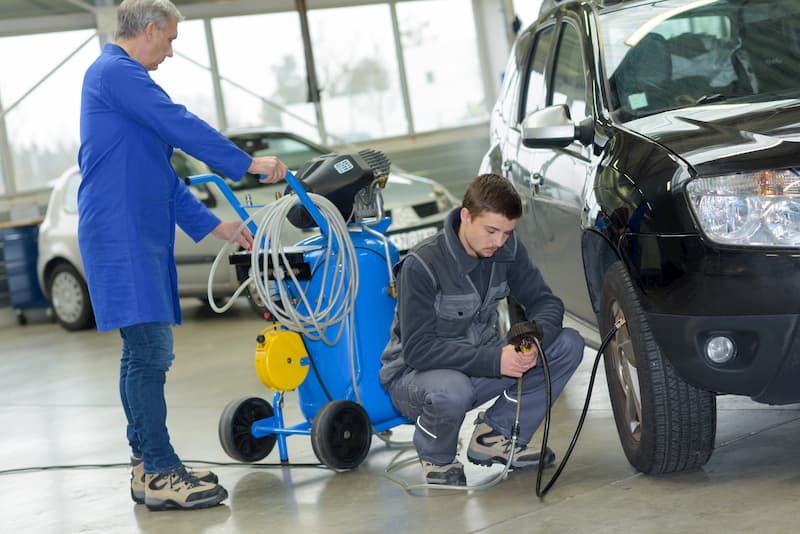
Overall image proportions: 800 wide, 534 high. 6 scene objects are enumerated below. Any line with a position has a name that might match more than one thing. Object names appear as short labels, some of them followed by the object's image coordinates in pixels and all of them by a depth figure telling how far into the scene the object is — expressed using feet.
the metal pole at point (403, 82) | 55.16
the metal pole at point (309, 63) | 48.37
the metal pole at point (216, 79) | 49.62
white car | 29.89
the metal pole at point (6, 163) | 45.57
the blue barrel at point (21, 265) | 38.22
